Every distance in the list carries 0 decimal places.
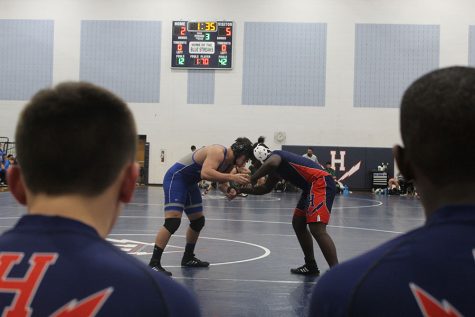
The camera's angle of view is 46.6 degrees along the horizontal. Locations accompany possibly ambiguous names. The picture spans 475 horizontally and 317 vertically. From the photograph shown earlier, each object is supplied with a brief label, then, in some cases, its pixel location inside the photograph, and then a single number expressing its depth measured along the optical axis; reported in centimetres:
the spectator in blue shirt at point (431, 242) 100
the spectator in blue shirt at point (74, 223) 102
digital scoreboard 2236
